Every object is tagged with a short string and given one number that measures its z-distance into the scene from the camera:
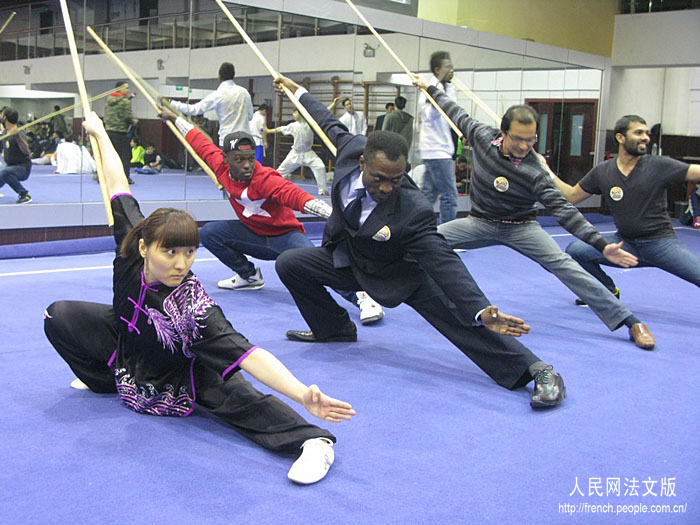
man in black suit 3.20
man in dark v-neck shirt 4.57
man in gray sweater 4.05
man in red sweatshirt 4.50
